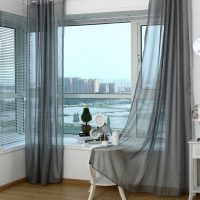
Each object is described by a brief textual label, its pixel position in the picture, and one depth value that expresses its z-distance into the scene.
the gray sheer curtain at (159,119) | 4.75
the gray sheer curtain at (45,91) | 5.38
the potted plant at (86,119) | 5.55
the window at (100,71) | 5.67
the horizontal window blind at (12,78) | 5.34
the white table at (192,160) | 4.47
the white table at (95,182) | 4.64
